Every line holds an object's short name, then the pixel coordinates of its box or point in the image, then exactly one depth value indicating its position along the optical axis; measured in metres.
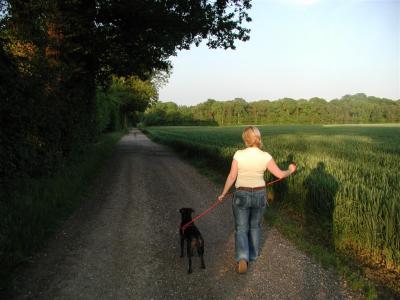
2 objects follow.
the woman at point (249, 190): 4.40
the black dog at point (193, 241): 4.46
